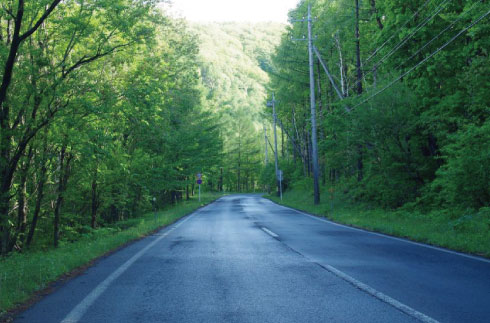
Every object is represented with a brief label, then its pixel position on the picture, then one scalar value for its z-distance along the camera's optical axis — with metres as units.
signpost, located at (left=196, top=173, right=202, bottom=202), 33.74
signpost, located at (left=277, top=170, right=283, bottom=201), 37.54
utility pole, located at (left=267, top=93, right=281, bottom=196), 42.78
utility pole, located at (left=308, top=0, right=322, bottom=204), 24.30
